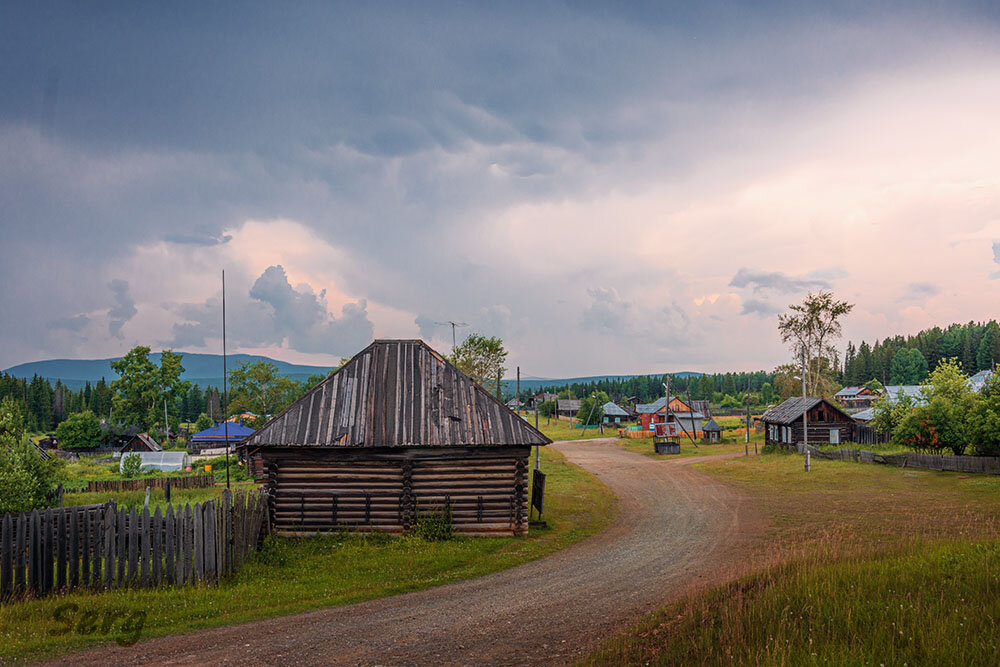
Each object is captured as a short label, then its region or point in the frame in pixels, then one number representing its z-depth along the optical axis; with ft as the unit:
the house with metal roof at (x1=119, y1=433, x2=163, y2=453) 225.97
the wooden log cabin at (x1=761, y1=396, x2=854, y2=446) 161.89
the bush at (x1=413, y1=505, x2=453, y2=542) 59.62
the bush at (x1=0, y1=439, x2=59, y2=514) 58.90
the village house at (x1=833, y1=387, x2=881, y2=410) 377.85
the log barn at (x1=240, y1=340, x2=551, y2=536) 60.85
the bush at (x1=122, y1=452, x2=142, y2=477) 172.13
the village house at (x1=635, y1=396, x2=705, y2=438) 272.51
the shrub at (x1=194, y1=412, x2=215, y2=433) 350.60
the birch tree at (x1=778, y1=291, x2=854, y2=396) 217.07
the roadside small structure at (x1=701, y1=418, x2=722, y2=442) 214.07
